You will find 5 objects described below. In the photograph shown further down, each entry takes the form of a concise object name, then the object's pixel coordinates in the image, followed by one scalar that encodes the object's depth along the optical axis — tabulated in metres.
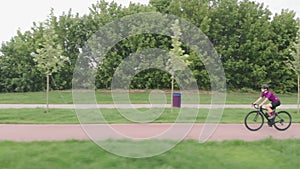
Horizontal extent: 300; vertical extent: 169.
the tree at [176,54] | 14.50
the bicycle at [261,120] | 11.14
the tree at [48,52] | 14.86
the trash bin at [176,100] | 15.98
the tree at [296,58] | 15.24
